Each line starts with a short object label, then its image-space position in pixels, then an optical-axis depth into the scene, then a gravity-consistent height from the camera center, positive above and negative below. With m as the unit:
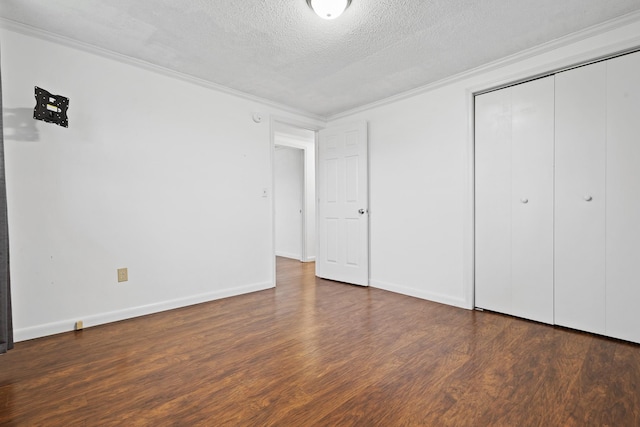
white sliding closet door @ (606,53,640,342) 2.26 +0.08
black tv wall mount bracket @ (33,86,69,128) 2.32 +0.81
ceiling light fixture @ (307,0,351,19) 1.99 +1.34
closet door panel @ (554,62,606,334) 2.41 +0.08
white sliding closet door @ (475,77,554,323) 2.69 +0.08
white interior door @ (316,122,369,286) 4.06 +0.07
